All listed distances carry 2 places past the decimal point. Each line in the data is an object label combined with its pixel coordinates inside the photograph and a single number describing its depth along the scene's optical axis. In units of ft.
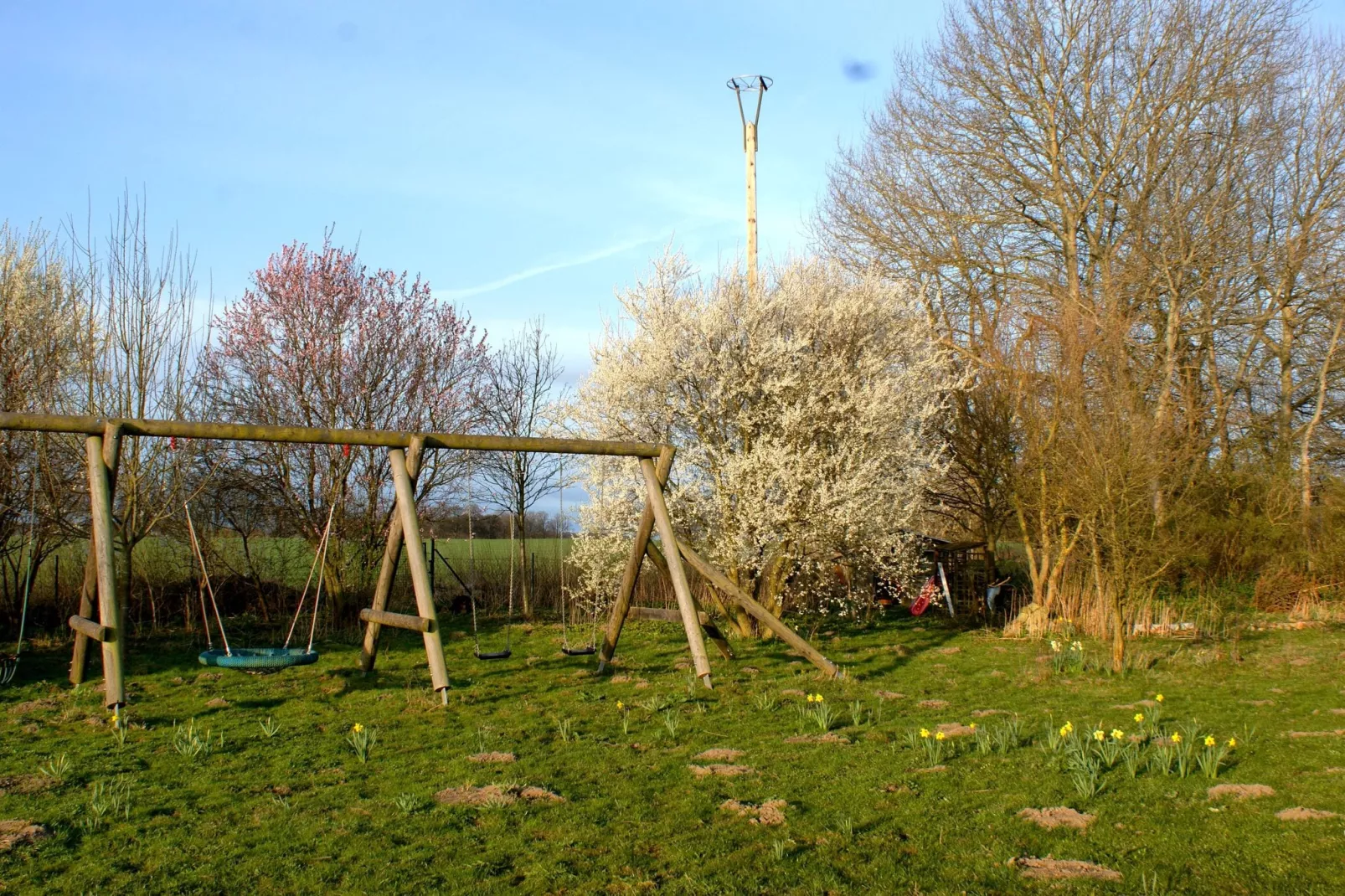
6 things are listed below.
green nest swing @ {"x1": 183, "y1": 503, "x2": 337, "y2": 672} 22.99
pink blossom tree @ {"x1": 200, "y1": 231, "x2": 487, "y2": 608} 44.60
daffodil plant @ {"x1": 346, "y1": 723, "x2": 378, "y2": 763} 20.27
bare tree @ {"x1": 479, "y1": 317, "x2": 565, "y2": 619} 54.60
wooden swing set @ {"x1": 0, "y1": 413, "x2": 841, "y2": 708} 22.72
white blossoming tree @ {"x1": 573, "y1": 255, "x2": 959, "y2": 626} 36.78
